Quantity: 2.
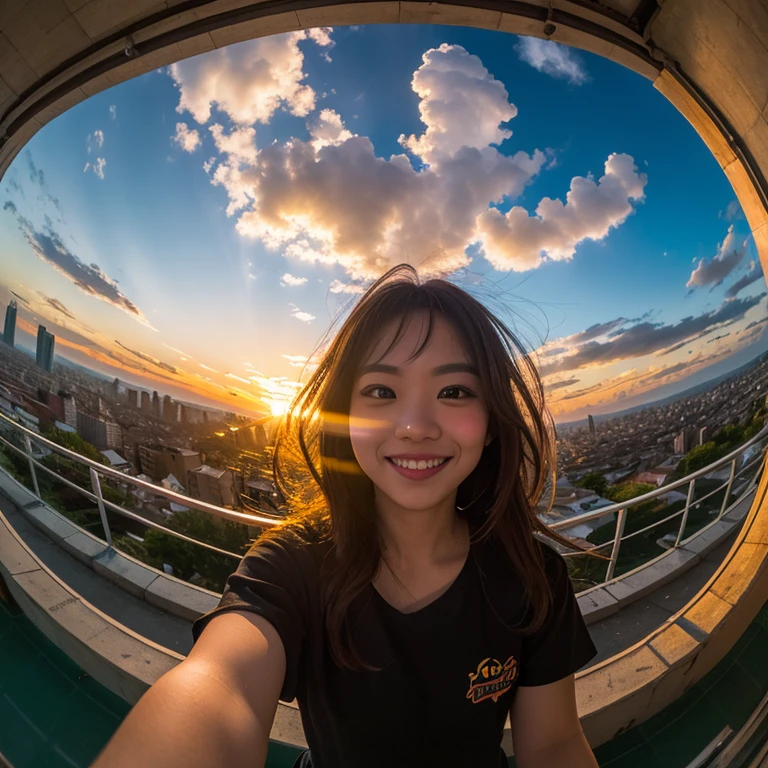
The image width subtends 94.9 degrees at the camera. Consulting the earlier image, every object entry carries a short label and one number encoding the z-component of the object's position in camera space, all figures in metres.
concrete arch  1.28
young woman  0.60
